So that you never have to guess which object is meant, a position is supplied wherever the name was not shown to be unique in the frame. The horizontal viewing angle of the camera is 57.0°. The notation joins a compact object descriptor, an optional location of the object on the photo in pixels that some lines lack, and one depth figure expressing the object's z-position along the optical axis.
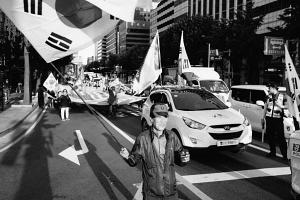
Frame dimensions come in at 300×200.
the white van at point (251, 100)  9.15
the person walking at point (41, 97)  17.50
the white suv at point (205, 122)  6.23
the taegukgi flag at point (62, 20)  2.95
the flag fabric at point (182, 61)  14.13
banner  15.61
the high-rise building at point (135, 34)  133.96
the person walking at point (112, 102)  13.86
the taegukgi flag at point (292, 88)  5.45
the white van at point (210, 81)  13.96
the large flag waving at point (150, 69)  8.02
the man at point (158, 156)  2.77
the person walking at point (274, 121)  6.75
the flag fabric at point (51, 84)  17.04
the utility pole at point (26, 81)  18.02
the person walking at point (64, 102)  12.81
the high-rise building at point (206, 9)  38.74
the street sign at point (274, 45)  21.12
